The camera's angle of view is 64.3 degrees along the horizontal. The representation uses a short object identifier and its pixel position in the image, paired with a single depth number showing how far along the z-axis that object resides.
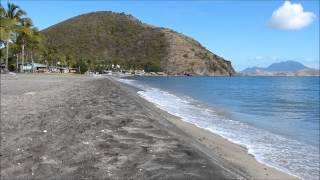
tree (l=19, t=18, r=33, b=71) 45.81
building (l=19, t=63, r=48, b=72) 52.36
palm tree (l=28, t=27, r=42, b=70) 49.72
